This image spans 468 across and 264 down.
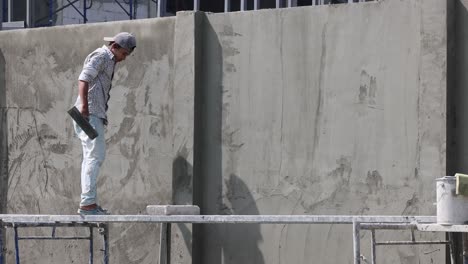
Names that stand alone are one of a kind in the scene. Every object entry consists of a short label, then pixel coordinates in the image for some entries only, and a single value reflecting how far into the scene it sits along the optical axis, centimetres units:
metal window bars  2960
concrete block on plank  1680
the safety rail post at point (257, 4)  2919
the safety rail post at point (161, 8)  3002
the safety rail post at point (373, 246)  1485
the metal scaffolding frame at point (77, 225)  1625
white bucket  1361
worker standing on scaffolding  1667
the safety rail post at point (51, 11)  3306
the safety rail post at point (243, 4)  2714
